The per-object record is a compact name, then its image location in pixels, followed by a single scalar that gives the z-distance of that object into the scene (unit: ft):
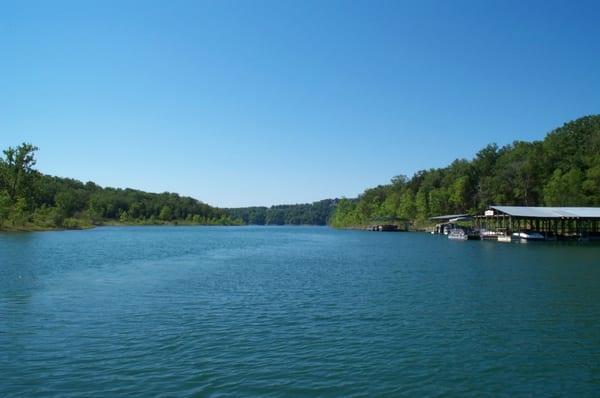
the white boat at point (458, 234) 271.24
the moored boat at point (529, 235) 235.20
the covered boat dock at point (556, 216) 231.30
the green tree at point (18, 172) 345.72
